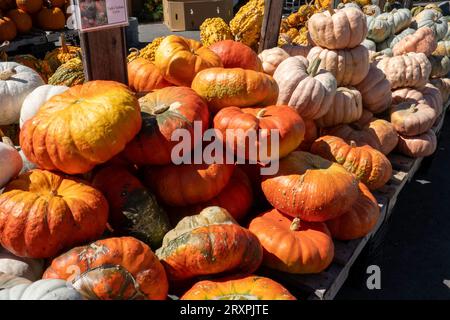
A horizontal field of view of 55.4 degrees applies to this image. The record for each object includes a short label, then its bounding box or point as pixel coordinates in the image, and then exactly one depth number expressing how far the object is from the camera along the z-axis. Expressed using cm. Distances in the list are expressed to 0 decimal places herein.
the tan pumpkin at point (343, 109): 320
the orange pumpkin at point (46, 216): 173
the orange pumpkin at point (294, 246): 208
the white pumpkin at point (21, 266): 179
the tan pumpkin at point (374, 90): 357
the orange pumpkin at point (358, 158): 278
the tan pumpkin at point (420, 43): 442
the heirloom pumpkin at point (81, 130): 181
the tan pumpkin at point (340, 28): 339
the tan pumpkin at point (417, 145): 361
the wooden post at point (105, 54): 220
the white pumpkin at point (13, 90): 240
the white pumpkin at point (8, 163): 190
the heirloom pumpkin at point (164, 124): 209
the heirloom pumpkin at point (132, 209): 199
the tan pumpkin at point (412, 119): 356
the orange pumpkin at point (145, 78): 270
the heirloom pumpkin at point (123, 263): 162
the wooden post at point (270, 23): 377
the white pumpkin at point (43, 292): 129
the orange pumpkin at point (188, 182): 215
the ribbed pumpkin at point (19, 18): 671
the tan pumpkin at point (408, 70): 394
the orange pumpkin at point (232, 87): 234
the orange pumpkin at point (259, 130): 218
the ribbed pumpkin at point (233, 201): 223
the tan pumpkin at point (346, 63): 343
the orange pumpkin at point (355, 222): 245
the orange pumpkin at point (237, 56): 281
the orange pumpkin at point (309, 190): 216
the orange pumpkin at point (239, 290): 162
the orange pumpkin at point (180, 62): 262
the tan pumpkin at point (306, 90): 286
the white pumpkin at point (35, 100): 229
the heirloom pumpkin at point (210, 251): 170
